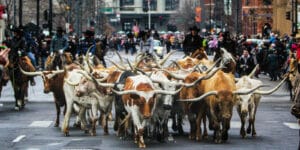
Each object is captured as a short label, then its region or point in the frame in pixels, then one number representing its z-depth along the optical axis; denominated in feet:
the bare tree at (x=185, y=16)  529.86
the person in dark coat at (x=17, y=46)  109.60
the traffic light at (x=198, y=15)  446.93
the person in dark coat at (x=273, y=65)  164.96
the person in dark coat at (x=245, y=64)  140.43
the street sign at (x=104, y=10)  451.48
